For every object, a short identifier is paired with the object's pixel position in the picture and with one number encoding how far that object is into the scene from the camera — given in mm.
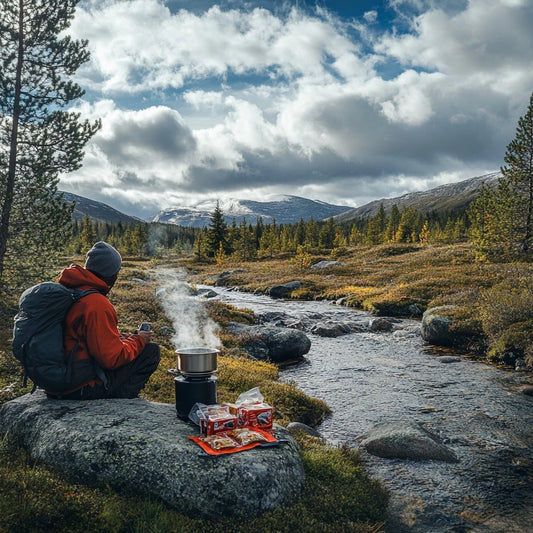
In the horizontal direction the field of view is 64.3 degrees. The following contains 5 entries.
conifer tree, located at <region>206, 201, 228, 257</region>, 89725
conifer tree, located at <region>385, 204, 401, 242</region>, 107219
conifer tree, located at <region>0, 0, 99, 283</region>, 13258
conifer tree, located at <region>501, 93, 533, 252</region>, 39469
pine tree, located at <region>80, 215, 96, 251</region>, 108312
